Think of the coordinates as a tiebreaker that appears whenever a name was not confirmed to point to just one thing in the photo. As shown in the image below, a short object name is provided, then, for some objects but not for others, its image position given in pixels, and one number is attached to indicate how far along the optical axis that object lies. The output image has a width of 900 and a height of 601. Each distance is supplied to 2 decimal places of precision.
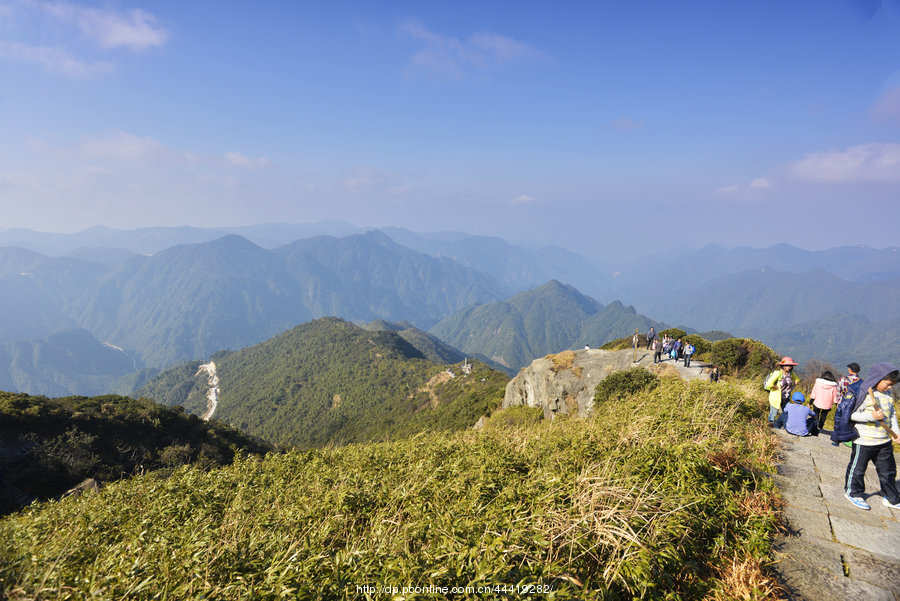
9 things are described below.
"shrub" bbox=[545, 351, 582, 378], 24.61
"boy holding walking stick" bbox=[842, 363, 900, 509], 5.76
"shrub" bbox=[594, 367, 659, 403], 15.89
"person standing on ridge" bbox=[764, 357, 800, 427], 9.02
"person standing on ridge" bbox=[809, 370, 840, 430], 9.02
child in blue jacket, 8.57
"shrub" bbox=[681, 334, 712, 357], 22.23
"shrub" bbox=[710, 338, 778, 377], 19.12
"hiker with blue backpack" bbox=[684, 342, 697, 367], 17.50
